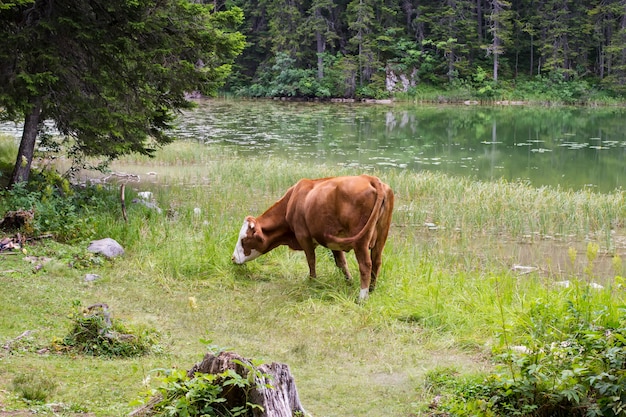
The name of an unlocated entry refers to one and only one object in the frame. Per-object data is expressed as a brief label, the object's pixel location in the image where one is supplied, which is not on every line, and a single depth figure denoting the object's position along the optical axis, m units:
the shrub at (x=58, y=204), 9.63
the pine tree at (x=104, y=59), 10.81
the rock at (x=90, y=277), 8.20
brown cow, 7.96
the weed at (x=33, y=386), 4.47
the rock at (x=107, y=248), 9.14
